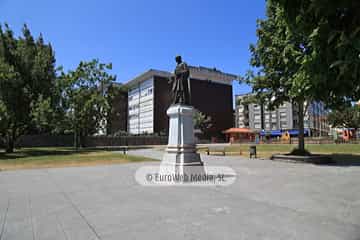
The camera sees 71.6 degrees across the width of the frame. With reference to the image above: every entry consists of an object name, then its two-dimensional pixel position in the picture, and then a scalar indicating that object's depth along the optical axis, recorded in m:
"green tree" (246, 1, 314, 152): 15.48
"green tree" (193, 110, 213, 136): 60.19
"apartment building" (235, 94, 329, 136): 82.31
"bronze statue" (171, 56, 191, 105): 10.35
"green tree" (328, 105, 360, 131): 54.69
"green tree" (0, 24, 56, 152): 24.12
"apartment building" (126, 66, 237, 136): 63.56
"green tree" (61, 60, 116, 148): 31.80
